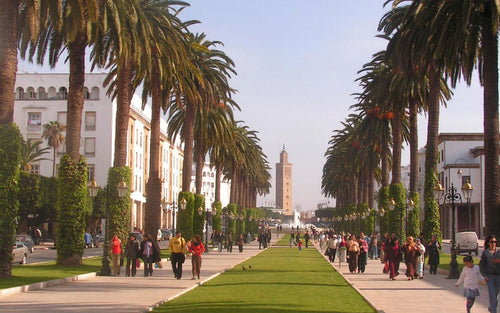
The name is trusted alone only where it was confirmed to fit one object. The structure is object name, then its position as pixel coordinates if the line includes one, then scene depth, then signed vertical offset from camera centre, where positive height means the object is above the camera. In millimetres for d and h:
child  15133 -1124
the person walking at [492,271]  15422 -935
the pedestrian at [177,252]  27719 -1149
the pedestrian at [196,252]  27469 -1126
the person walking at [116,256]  29453 -1428
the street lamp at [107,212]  29328 +406
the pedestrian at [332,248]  43734 -1394
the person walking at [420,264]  29984 -1582
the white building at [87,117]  85125 +12653
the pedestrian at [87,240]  61656 -1649
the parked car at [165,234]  91062 -1481
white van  51281 -1114
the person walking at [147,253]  29344 -1275
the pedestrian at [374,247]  51000 -1513
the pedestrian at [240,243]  61394 -1668
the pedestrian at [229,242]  61791 -1669
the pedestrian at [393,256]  29266 -1243
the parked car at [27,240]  47125 -1351
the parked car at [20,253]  36500 -1695
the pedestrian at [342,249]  40044 -1337
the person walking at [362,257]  34406 -1518
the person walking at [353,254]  34188 -1371
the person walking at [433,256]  31877 -1331
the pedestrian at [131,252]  29169 -1234
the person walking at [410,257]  28953 -1247
